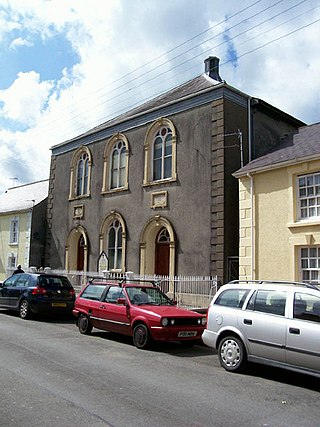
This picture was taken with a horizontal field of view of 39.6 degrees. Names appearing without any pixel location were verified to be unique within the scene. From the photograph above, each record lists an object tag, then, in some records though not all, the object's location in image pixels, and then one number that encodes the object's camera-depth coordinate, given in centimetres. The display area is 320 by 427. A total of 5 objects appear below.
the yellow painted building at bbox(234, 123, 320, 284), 1340
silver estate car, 706
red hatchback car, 983
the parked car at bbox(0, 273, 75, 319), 1453
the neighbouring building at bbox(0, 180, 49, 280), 2652
